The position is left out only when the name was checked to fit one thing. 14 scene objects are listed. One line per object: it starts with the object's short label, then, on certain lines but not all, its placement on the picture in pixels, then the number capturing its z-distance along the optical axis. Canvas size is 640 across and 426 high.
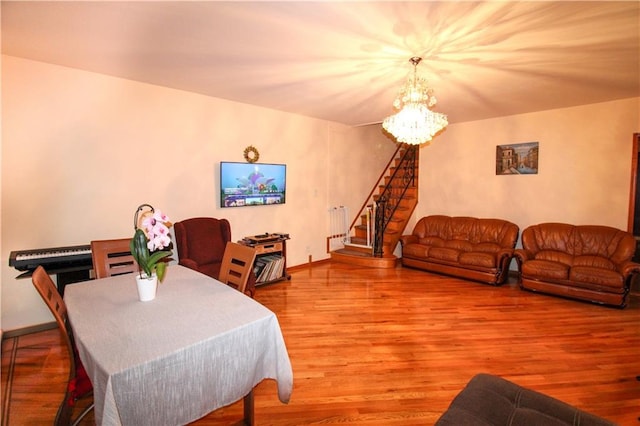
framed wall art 5.13
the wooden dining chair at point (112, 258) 2.55
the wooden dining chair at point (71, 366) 1.65
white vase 1.85
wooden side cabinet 4.46
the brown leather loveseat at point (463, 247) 4.75
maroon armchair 3.73
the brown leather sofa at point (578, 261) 3.86
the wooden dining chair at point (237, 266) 2.23
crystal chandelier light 2.92
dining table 1.21
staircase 5.93
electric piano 2.68
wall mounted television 4.41
